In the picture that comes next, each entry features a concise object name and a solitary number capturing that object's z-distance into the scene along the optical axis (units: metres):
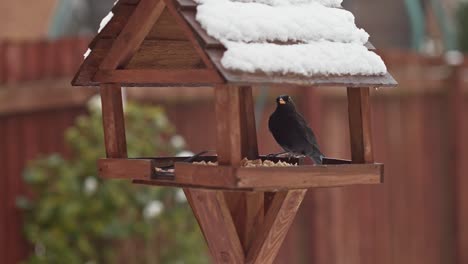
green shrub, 10.82
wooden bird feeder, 5.47
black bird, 6.05
